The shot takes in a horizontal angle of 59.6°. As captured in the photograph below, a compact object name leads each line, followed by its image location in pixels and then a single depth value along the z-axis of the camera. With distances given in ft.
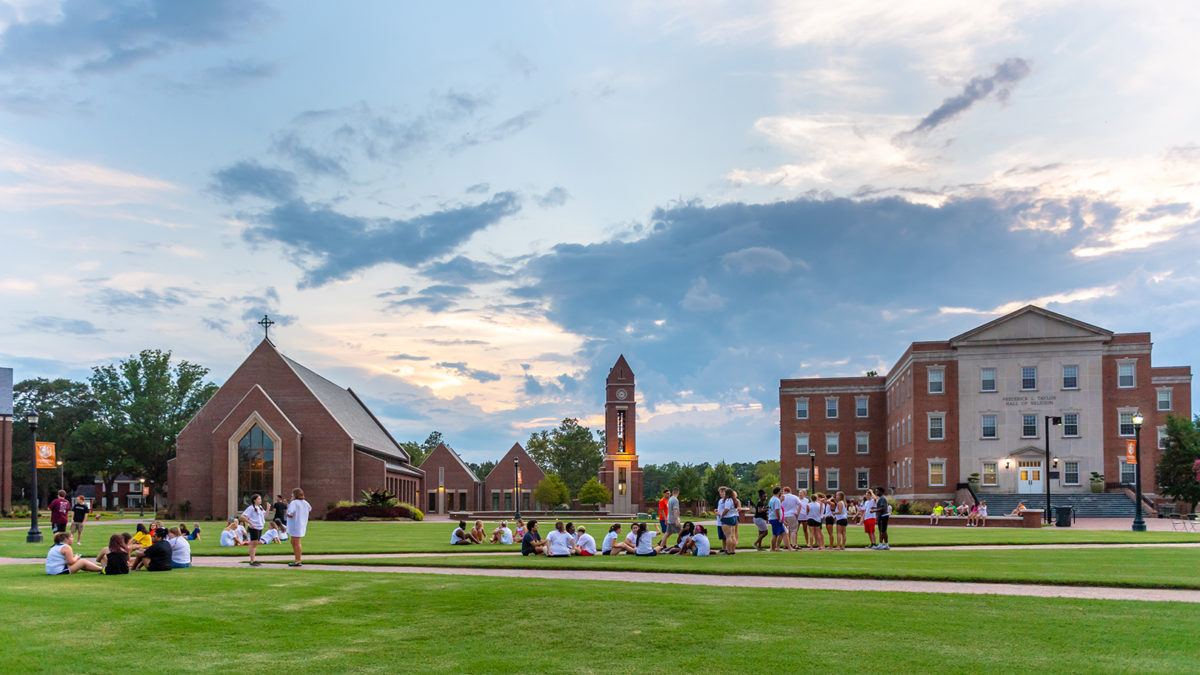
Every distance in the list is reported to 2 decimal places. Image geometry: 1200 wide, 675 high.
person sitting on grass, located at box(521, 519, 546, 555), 91.15
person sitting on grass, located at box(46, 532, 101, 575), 67.21
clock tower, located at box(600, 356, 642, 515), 322.14
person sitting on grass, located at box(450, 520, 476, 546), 109.70
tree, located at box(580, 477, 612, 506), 306.35
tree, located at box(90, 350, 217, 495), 335.06
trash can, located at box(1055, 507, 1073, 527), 166.84
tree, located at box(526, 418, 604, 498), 407.85
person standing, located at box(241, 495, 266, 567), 81.82
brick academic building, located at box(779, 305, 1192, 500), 235.81
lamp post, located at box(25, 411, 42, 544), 118.16
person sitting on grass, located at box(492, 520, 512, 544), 112.98
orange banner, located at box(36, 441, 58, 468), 186.39
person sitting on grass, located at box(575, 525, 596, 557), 90.79
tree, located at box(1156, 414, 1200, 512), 216.33
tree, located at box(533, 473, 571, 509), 312.71
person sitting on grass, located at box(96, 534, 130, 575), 66.74
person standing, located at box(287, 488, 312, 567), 78.02
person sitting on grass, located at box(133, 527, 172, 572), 69.92
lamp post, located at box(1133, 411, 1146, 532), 144.87
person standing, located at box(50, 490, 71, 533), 106.01
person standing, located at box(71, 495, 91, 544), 112.37
